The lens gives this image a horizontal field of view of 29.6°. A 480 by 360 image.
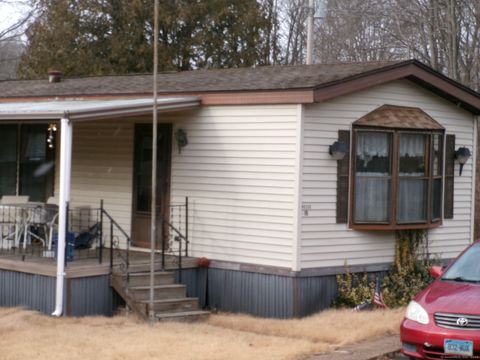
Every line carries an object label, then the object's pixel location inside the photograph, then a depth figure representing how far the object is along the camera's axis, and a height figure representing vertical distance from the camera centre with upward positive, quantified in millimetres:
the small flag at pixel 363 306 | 13172 -1615
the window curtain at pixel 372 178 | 13703 +288
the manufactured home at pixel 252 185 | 12961 +147
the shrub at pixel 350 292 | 13500 -1432
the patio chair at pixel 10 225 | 14688 -611
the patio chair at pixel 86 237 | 14844 -783
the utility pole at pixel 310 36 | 20562 +3680
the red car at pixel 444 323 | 9133 -1290
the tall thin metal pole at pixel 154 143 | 11227 +598
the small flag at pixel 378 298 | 13562 -1519
